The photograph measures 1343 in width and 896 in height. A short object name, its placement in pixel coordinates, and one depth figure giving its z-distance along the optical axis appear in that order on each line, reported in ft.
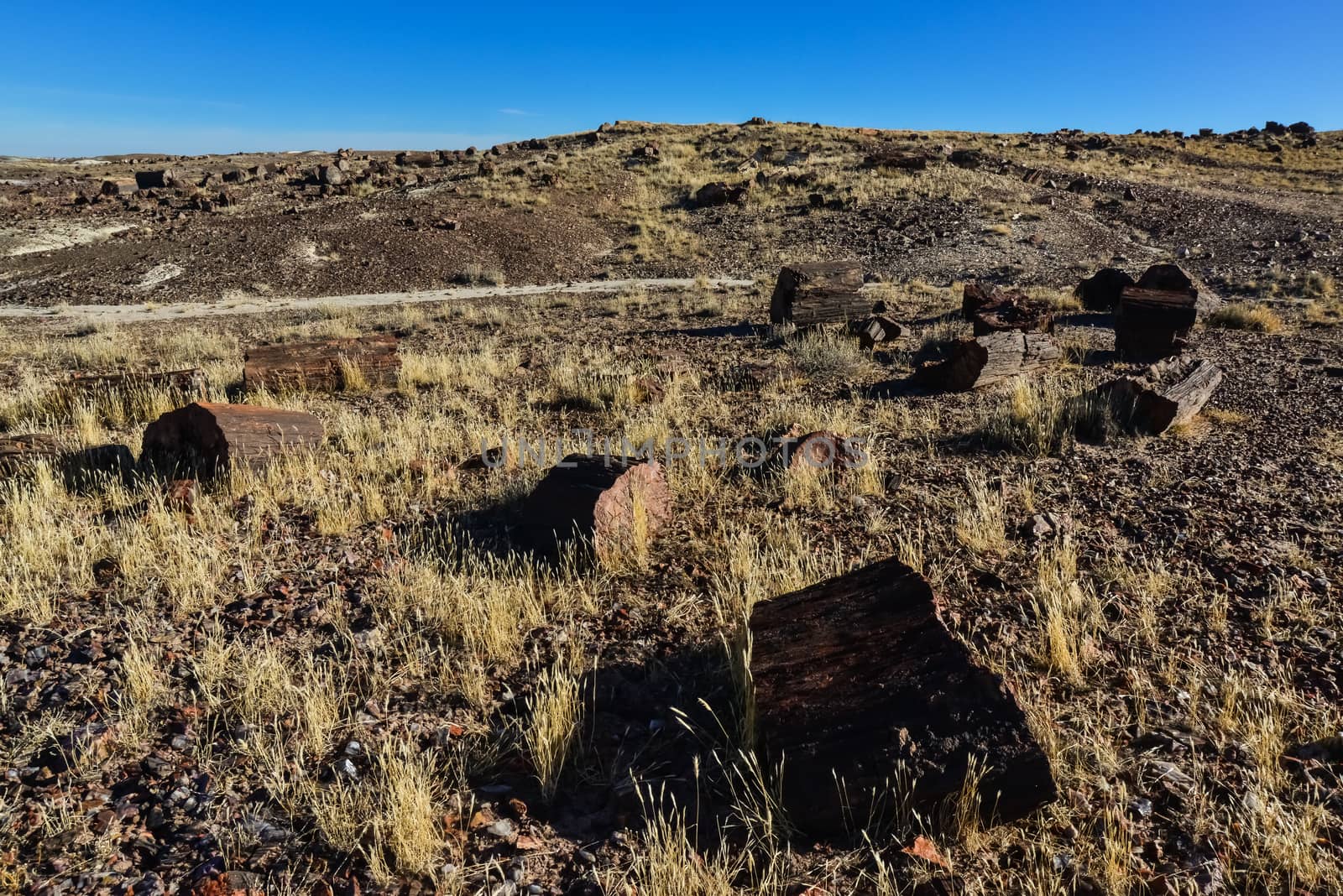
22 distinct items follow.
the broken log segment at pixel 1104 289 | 40.55
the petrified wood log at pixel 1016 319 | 30.17
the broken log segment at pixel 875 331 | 33.17
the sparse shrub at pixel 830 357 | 29.27
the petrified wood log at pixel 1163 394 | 20.56
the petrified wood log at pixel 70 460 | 18.69
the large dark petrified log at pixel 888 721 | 7.90
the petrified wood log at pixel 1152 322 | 28.60
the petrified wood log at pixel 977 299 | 36.37
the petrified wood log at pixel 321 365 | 28.04
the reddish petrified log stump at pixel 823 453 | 18.60
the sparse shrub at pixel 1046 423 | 19.99
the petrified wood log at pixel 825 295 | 36.78
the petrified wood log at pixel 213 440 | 18.48
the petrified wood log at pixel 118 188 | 96.84
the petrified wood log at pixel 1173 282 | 33.78
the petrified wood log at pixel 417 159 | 129.30
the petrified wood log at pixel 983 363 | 25.75
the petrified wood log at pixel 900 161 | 94.79
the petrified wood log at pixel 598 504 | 14.43
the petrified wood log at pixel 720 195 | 89.35
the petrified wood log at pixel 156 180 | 106.01
